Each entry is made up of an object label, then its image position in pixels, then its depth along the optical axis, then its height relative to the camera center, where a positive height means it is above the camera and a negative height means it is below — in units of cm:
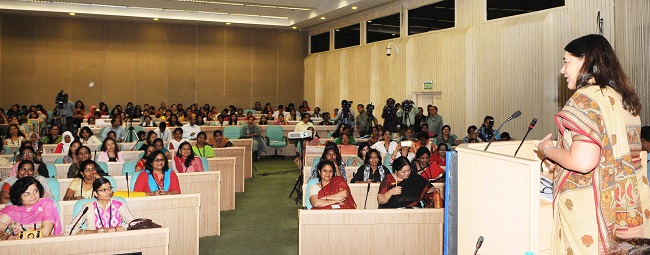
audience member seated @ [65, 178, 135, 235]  468 -73
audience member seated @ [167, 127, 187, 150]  973 -26
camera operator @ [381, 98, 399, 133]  1371 +16
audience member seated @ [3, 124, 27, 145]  1013 -24
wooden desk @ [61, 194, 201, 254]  526 -82
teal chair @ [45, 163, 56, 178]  688 -55
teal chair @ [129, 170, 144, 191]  623 -59
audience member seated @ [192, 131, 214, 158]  869 -37
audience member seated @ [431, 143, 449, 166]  814 -45
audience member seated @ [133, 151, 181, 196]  618 -58
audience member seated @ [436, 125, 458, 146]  1105 -29
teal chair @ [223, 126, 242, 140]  1379 -21
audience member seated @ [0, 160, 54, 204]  568 -55
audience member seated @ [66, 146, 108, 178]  704 -43
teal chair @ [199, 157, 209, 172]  748 -51
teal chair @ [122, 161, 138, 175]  717 -54
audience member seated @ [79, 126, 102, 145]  1034 -25
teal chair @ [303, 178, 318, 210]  580 -65
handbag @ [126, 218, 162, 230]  451 -78
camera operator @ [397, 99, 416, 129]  1334 +20
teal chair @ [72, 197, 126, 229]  480 -67
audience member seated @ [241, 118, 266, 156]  1366 -26
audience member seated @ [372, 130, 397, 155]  970 -37
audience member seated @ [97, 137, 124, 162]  818 -41
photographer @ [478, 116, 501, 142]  1059 -13
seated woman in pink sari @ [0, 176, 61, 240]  454 -69
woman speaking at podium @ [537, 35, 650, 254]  205 -12
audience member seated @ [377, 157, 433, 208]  564 -63
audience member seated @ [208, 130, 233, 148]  1014 -32
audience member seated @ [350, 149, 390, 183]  693 -56
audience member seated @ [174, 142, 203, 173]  737 -48
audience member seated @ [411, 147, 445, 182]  716 -54
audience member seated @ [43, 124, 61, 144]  1066 -27
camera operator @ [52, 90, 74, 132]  1490 +29
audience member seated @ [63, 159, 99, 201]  572 -60
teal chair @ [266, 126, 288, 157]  1408 -34
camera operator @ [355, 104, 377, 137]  1455 +5
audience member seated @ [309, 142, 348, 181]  724 -42
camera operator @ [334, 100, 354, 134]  1472 +17
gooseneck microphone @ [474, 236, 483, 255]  210 -43
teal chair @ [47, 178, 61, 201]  578 -63
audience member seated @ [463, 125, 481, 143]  1002 -24
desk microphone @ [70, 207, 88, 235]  466 -73
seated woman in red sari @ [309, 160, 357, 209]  552 -65
